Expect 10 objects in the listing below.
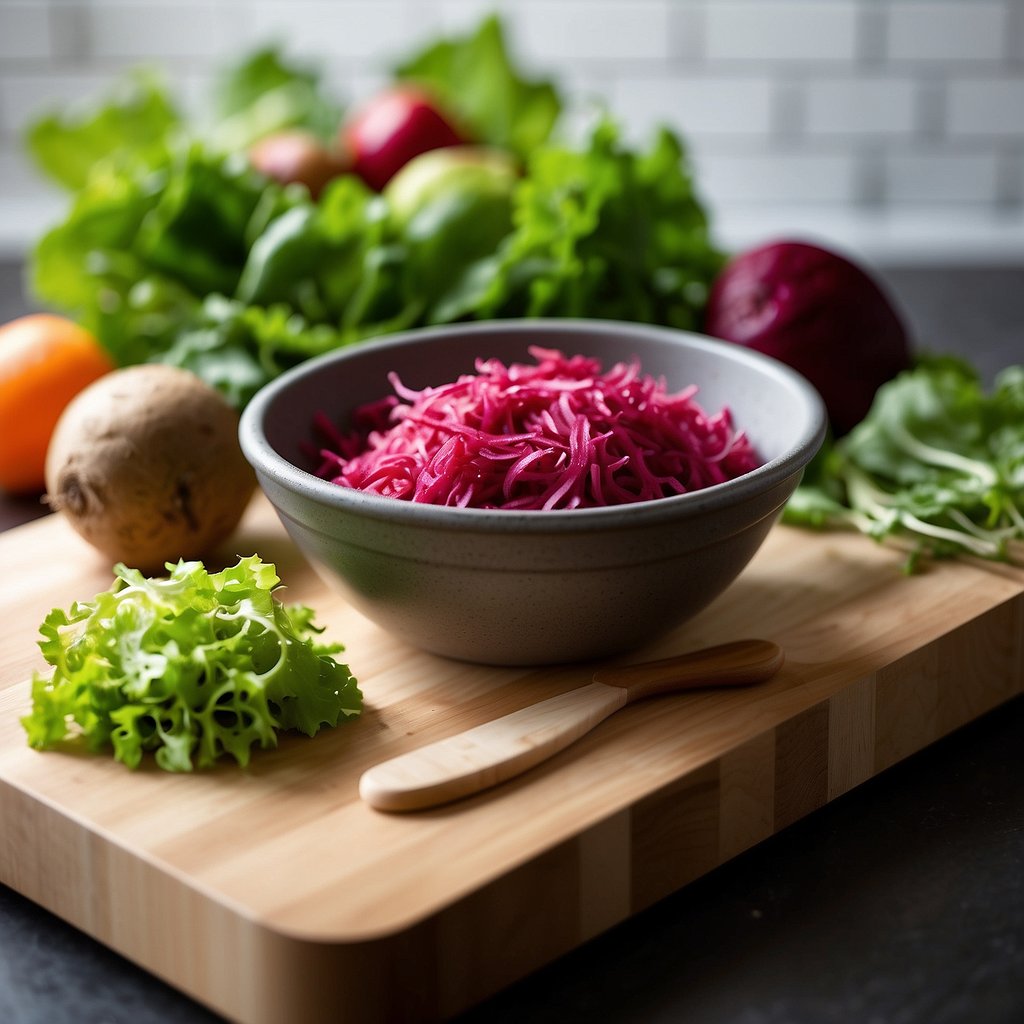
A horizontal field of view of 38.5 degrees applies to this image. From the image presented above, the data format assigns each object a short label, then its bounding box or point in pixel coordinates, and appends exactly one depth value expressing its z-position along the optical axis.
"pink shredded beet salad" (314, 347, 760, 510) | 0.96
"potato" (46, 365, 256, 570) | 1.13
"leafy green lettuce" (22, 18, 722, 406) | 1.41
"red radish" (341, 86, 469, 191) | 1.74
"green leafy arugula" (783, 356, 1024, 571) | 1.16
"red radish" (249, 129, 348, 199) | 1.67
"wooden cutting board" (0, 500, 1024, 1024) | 0.74
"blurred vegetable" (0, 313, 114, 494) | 1.37
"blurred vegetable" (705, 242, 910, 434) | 1.38
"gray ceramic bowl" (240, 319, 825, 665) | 0.87
